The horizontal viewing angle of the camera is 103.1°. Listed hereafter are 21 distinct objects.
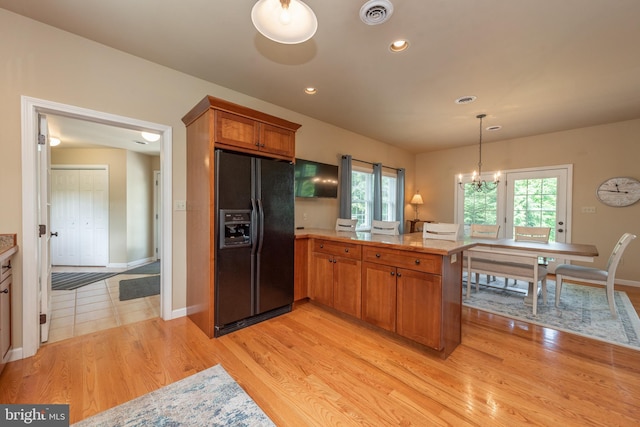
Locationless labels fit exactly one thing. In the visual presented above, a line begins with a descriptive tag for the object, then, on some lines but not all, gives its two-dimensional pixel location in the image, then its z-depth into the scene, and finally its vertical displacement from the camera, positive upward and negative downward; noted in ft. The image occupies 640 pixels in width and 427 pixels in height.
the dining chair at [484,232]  13.33 -1.11
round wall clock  13.82 +1.15
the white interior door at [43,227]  7.26 -0.58
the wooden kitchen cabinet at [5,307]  5.94 -2.46
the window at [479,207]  18.52 +0.30
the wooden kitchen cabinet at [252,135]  8.06 +2.57
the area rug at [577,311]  8.48 -4.00
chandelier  17.77 +2.28
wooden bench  9.95 -2.36
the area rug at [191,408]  4.88 -4.10
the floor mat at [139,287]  11.85 -4.06
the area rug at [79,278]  13.08 -4.05
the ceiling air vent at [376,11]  6.02 +4.89
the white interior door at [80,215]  17.35 -0.50
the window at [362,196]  17.42 +0.99
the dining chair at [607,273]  9.46 -2.42
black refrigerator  8.11 -1.04
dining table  9.12 -1.48
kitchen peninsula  6.89 -2.28
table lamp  21.25 +0.88
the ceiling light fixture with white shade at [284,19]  4.47 +3.42
